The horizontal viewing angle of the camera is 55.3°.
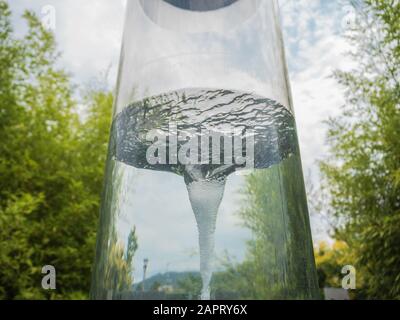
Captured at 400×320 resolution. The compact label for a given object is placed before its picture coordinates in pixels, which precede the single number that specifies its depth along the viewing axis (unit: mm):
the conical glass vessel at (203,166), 489
